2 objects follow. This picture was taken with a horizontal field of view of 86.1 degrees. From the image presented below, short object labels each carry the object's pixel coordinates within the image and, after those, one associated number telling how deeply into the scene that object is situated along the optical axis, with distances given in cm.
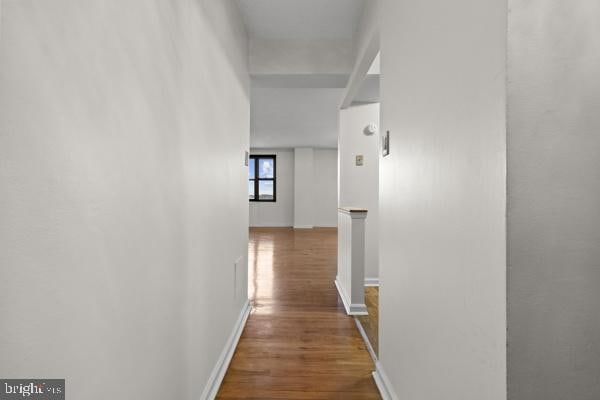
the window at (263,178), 1078
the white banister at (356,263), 299
